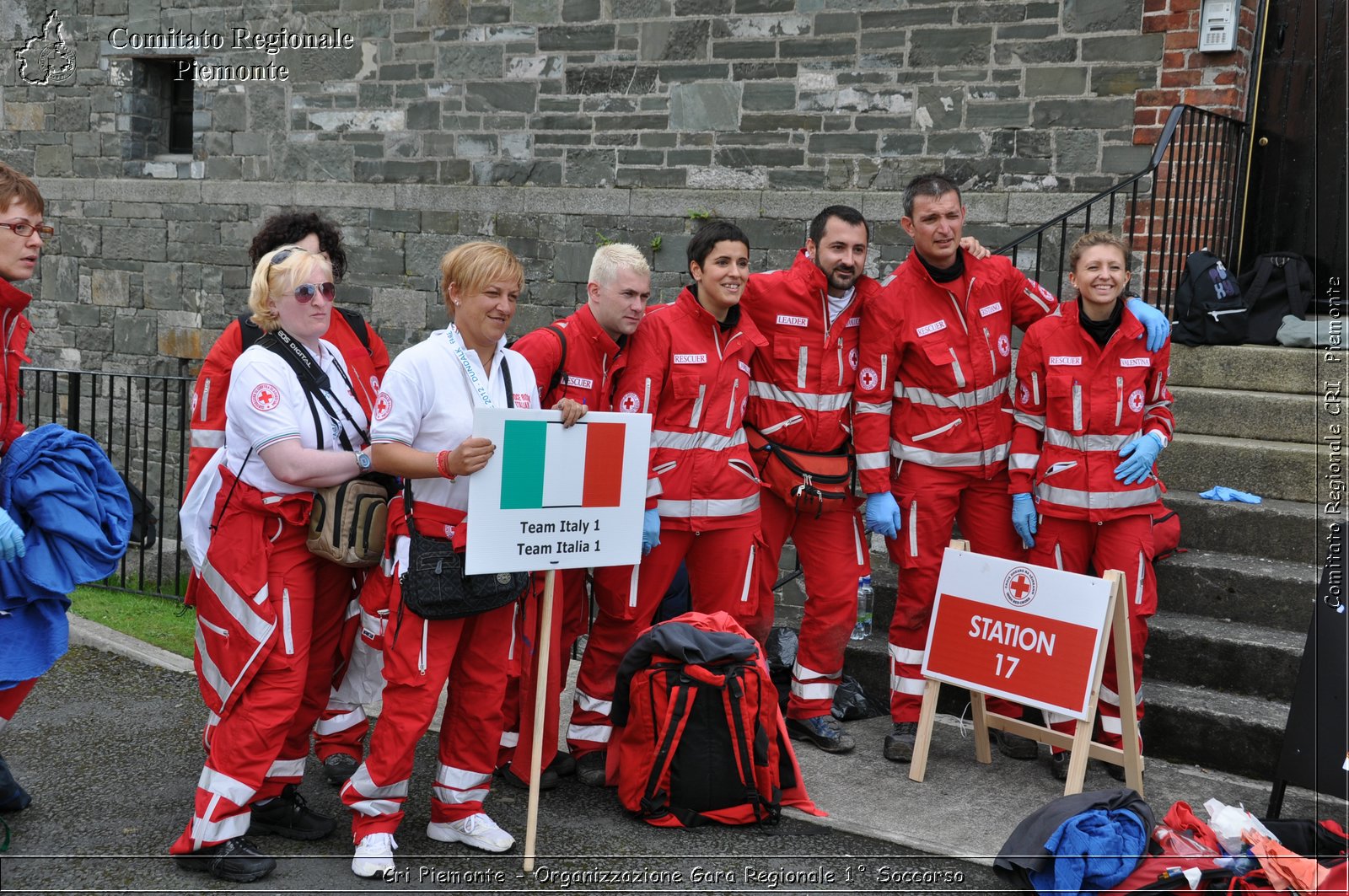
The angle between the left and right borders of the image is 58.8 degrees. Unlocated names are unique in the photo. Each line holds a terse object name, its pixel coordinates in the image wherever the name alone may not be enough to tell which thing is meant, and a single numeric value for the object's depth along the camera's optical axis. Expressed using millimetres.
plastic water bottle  6370
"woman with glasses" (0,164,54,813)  3854
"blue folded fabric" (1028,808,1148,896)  3699
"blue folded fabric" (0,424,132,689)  3861
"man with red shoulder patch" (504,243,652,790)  4684
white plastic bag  3756
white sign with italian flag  3891
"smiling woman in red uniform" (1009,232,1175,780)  4844
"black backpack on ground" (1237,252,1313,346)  7016
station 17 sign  4566
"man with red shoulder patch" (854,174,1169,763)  5121
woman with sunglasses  3846
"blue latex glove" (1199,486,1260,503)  6136
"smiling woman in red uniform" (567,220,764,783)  4863
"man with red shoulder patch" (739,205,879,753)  5102
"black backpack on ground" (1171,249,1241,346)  6957
